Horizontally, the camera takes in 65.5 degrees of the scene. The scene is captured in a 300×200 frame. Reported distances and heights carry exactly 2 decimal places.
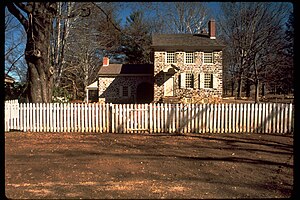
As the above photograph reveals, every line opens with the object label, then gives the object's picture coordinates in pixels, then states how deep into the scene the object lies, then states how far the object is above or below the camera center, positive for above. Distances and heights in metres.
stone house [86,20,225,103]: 18.83 +2.51
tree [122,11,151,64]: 20.02 +5.25
